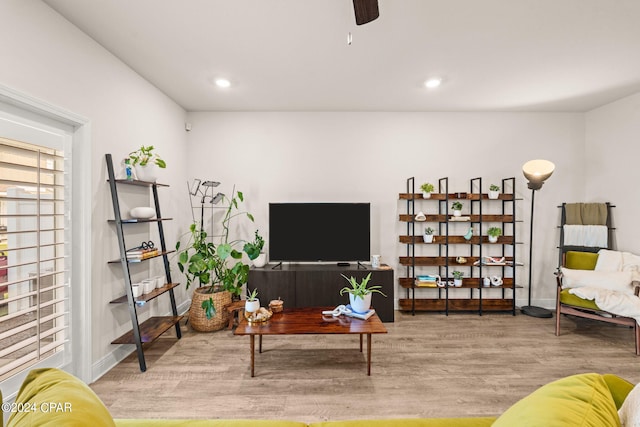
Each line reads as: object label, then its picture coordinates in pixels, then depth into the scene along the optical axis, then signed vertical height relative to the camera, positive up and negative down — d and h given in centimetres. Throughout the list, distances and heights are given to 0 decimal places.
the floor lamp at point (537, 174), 361 +45
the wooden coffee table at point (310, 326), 229 -93
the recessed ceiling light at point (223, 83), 314 +138
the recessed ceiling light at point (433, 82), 311 +138
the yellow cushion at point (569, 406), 76 -53
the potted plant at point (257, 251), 363 -50
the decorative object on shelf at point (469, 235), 392 -32
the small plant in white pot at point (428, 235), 393 -32
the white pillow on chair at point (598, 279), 304 -73
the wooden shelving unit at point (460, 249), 394 -53
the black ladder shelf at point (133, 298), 248 -77
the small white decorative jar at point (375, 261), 385 -65
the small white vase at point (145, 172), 278 +37
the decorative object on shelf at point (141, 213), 273 -2
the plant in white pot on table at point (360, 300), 256 -76
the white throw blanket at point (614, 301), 279 -87
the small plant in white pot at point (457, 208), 396 +4
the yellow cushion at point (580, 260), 350 -59
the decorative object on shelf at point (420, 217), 392 -8
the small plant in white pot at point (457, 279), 391 -89
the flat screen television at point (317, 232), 388 -27
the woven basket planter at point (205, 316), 334 -116
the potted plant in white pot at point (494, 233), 390 -29
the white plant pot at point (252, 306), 250 -80
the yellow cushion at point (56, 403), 75 -53
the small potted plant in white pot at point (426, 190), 394 +28
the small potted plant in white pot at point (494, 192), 392 +24
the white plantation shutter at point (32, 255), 178 -29
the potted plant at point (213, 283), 333 -86
